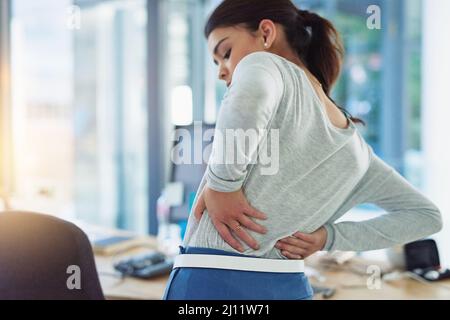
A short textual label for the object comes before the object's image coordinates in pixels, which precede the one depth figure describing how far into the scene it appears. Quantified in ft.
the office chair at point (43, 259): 4.03
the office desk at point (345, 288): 5.14
